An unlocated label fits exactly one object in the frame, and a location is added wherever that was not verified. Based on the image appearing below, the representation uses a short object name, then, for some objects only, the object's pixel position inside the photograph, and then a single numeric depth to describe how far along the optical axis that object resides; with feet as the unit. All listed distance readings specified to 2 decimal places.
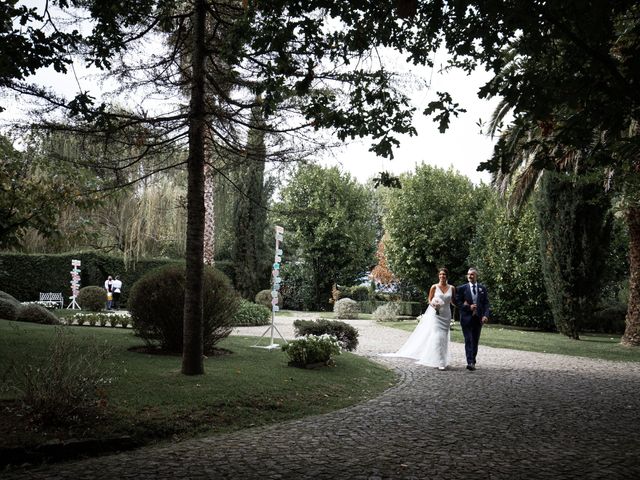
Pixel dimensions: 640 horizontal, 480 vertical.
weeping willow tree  101.22
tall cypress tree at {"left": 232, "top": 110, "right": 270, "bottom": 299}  97.91
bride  40.70
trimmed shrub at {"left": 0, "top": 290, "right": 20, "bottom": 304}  53.60
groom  38.63
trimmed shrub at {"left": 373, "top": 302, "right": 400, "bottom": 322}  105.29
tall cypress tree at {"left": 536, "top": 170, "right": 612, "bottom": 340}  65.21
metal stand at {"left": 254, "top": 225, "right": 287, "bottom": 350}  43.16
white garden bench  94.73
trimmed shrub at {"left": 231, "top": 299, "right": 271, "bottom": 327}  77.66
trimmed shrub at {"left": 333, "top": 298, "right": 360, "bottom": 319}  110.83
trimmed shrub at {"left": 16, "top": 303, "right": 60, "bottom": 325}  52.60
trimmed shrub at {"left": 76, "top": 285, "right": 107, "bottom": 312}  91.09
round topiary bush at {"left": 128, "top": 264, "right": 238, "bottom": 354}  34.94
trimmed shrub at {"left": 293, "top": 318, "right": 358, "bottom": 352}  45.30
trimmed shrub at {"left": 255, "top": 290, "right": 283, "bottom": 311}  110.52
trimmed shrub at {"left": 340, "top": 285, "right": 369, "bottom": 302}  141.79
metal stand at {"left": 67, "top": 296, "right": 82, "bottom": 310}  91.40
